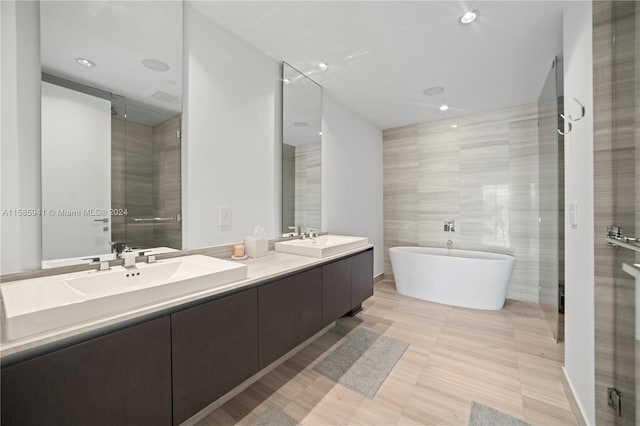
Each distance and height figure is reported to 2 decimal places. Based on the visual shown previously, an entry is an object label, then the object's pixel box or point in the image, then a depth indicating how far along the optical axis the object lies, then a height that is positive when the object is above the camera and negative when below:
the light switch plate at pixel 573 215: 1.46 -0.02
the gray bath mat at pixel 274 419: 1.39 -1.16
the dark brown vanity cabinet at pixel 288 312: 1.44 -0.63
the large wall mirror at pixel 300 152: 2.37 +0.62
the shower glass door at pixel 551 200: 2.06 +0.11
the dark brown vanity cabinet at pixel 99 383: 0.72 -0.56
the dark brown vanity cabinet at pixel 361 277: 2.32 -0.63
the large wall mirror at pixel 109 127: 1.19 +0.48
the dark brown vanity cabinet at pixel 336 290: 1.93 -0.63
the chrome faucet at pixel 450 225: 3.67 -0.19
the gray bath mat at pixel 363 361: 1.73 -1.16
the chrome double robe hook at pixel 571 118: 1.37 +0.56
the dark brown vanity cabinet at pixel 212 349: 1.08 -0.65
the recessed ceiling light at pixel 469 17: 1.66 +1.31
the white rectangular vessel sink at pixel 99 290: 0.77 -0.31
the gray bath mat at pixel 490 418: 1.41 -1.18
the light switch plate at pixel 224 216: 1.84 -0.02
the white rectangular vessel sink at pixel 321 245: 1.96 -0.29
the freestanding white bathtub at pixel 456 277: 2.91 -0.81
